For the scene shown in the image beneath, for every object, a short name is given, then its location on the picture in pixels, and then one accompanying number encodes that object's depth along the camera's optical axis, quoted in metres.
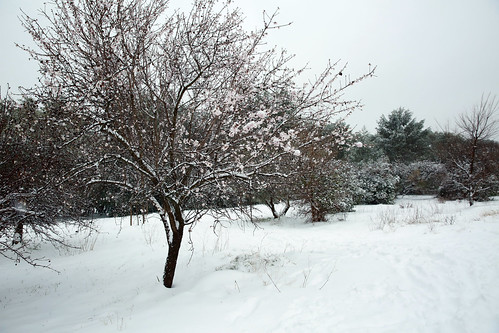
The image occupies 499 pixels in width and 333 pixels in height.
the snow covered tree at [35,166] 3.76
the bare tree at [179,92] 3.55
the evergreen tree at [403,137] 25.94
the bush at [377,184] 15.24
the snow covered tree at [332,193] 9.70
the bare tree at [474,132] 10.88
